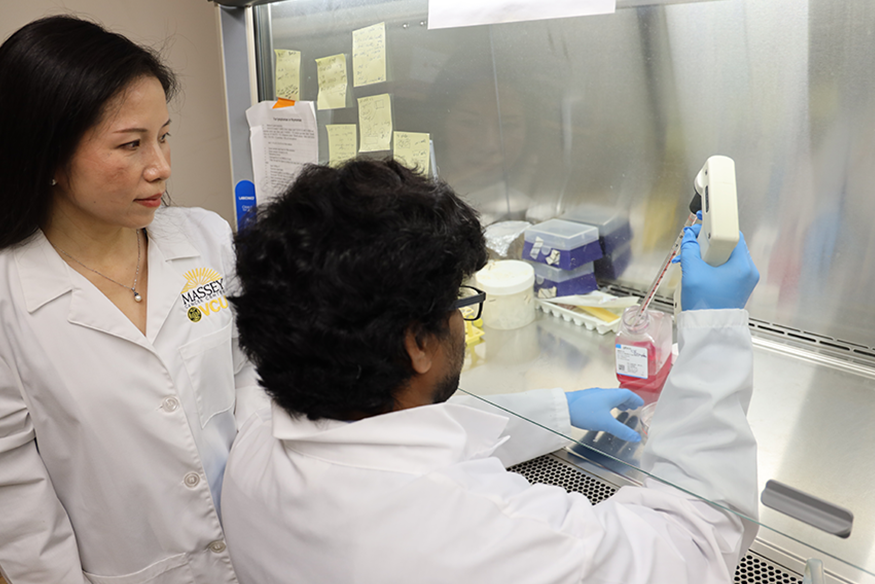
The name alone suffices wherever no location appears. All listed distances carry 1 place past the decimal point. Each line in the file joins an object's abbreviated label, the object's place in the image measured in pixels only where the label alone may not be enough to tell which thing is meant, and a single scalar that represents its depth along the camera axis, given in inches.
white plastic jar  51.1
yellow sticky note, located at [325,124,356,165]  63.8
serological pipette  39.6
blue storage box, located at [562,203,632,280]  54.6
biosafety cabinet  35.7
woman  36.6
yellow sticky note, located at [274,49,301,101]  64.4
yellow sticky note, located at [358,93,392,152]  60.9
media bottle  40.2
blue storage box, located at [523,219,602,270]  53.8
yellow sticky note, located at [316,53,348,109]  61.6
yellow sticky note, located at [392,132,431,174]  61.1
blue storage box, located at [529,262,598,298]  54.5
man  24.9
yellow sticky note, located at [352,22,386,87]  58.2
